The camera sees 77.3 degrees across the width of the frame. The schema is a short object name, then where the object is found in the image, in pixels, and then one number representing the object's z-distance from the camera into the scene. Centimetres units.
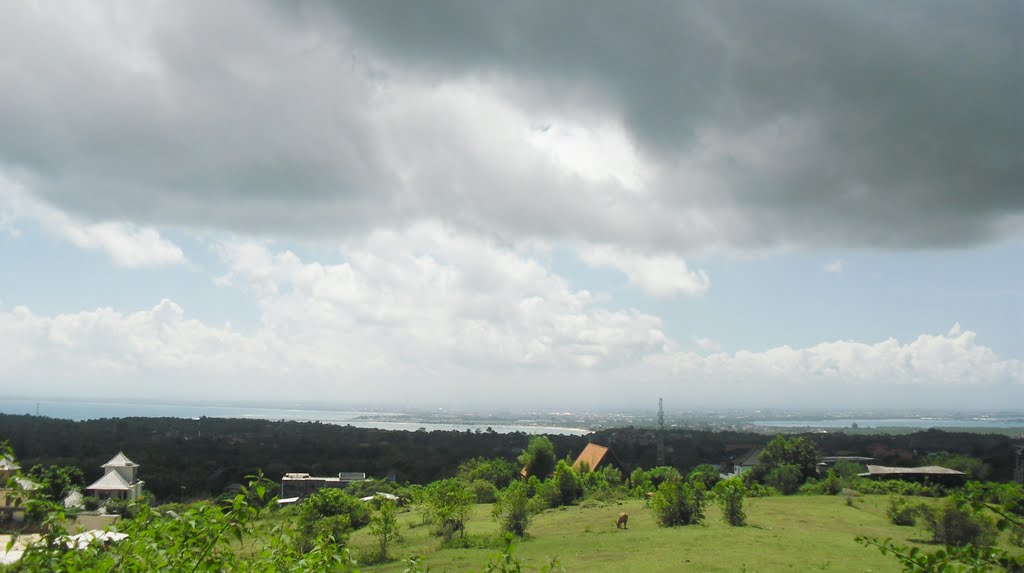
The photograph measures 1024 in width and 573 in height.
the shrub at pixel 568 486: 3338
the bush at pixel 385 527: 2102
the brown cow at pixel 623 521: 2169
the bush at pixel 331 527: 2064
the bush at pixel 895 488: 2892
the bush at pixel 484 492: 3684
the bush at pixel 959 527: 1683
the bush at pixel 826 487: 3119
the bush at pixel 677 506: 2158
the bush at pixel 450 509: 2280
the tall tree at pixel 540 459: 4288
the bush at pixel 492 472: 4357
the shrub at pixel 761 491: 3272
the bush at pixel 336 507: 2419
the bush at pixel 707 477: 3931
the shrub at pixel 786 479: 3462
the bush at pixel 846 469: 3856
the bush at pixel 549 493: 3255
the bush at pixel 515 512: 2192
